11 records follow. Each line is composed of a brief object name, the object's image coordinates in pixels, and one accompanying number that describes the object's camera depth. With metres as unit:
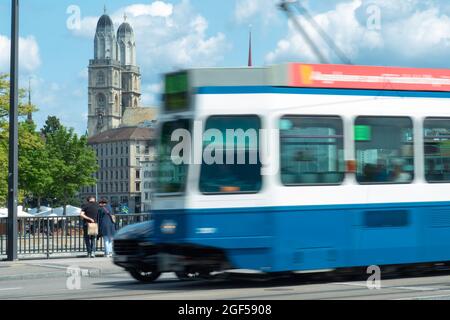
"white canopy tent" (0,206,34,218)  51.81
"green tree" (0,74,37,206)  52.56
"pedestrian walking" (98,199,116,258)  24.98
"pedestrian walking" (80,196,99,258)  25.23
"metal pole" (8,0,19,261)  23.34
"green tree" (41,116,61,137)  176.79
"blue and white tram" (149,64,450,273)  14.70
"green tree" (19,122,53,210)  54.46
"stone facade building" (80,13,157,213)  193.43
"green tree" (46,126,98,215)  103.06
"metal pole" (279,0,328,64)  17.31
